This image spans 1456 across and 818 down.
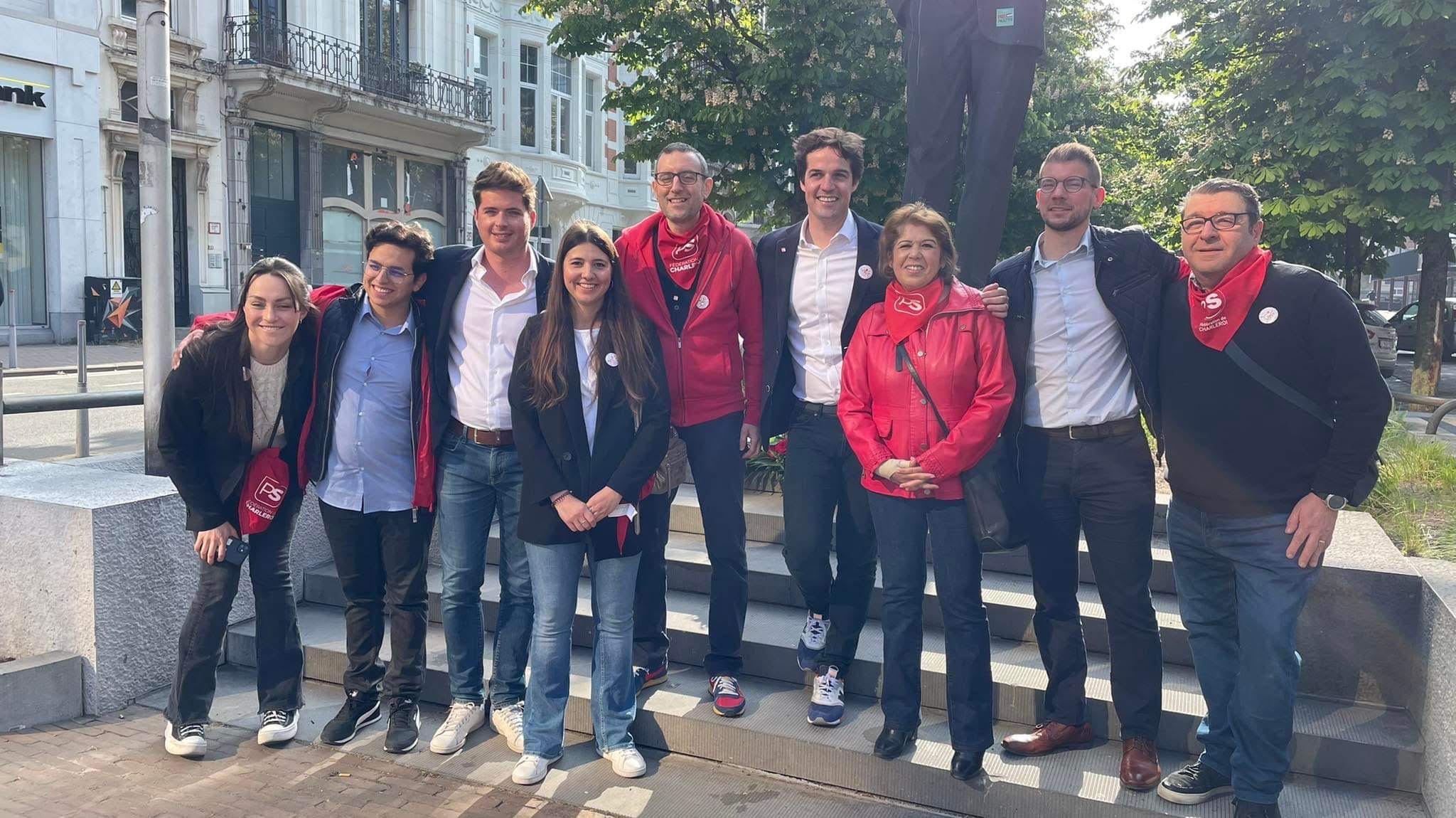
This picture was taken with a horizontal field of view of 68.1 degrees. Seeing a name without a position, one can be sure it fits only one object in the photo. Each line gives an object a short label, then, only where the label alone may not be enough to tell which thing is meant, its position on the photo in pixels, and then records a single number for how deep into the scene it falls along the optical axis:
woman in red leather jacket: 3.61
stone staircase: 3.70
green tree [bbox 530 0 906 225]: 12.09
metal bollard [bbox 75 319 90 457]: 5.85
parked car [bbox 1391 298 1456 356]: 25.43
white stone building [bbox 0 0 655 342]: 18.97
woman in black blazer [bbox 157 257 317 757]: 4.00
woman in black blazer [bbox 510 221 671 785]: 3.82
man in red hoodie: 4.14
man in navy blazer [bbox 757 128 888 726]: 4.07
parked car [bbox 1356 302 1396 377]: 19.92
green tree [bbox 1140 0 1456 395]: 14.44
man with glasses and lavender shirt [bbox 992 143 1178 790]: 3.60
